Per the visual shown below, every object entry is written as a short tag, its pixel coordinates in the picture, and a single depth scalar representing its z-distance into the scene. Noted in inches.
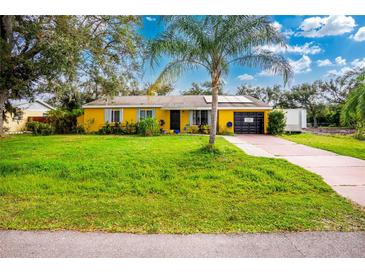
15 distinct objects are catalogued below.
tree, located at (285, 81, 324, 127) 1387.8
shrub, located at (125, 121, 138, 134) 648.4
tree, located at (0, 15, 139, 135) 339.6
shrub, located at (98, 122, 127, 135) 665.0
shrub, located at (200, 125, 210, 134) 652.1
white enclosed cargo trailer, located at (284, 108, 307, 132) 750.9
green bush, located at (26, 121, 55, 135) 648.4
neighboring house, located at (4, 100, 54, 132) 945.5
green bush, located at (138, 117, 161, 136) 580.9
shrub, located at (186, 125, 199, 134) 679.1
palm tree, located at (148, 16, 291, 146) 259.4
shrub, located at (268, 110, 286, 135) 641.6
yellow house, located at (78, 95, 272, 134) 666.2
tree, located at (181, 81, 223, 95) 1128.2
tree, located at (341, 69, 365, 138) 363.1
